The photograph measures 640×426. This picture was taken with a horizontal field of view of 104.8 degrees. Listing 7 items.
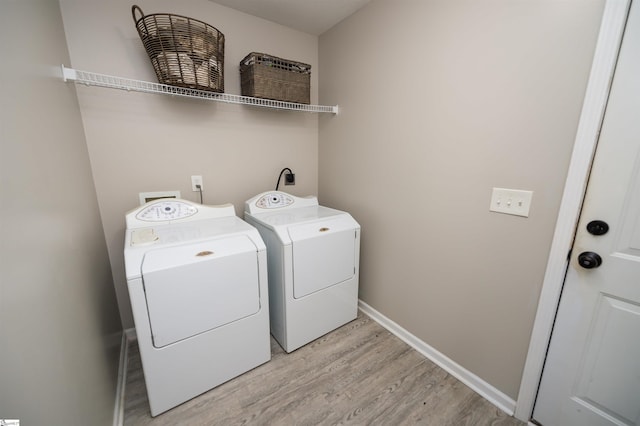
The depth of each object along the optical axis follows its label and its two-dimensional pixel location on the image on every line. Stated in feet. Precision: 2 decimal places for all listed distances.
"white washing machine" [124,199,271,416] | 3.91
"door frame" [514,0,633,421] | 2.96
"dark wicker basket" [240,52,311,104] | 5.66
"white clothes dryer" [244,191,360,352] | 5.25
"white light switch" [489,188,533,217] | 3.84
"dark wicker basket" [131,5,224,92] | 4.30
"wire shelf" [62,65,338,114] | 4.30
